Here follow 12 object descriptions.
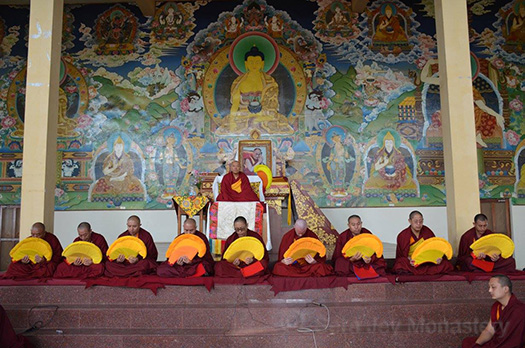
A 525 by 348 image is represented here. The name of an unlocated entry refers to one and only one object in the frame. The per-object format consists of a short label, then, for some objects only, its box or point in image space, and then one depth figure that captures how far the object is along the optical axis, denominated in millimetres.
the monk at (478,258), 6102
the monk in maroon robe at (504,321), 4129
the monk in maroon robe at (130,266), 5992
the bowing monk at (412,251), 5961
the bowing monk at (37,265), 6098
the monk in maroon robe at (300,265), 5902
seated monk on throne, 7641
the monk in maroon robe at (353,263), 5957
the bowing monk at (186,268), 5941
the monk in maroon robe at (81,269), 6029
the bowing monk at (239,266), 5961
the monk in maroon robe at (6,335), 4496
